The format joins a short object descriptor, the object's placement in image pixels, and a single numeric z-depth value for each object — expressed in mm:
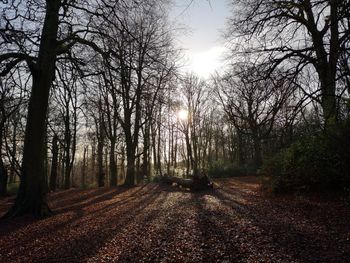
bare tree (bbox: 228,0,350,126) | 5719
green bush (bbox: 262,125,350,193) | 7770
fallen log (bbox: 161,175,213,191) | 14234
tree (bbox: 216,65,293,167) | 6598
